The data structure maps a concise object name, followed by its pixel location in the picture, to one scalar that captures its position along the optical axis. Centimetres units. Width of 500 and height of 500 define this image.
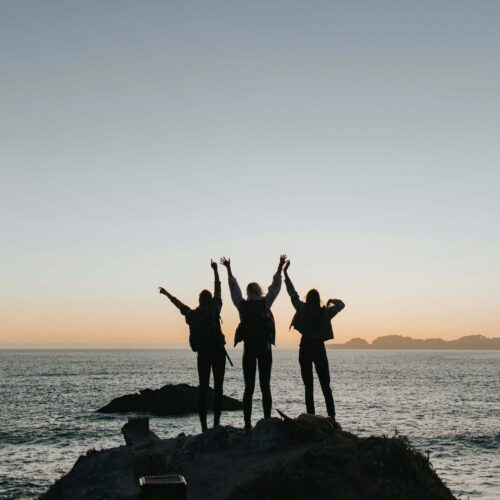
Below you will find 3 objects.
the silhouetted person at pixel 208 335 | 1325
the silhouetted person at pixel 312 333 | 1295
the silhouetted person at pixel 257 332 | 1257
